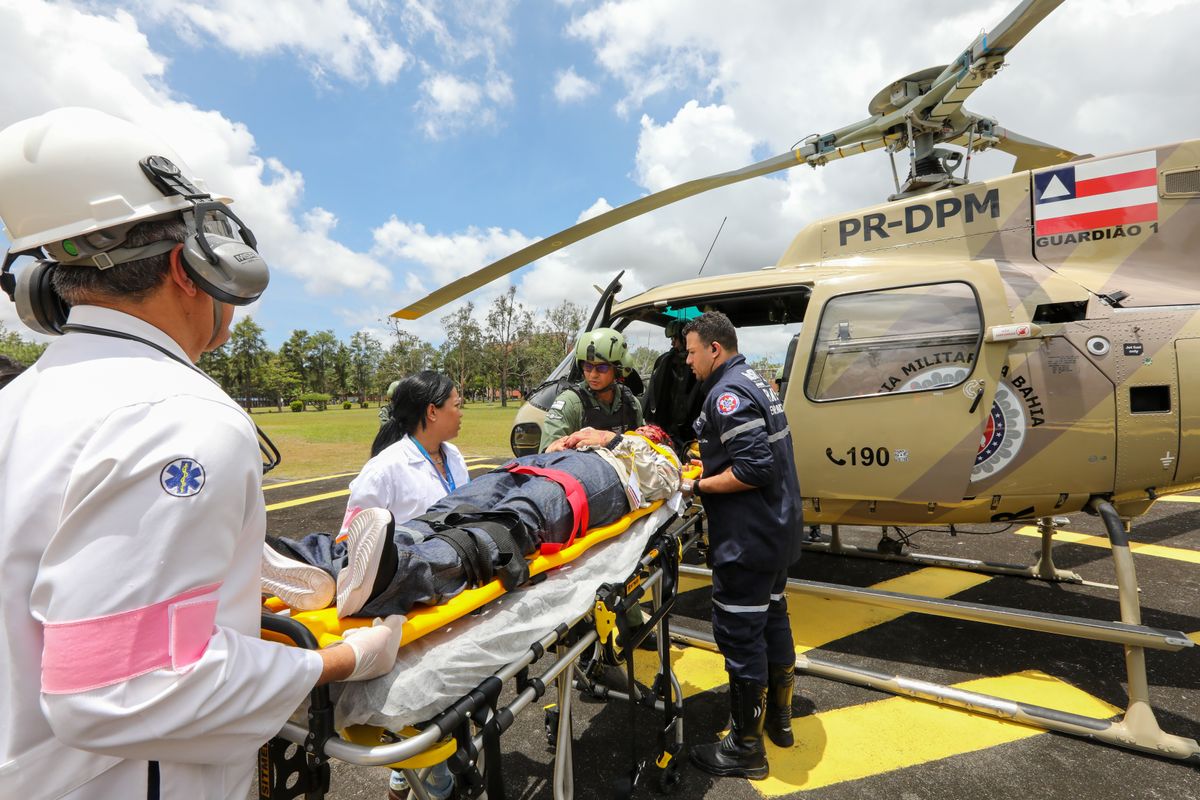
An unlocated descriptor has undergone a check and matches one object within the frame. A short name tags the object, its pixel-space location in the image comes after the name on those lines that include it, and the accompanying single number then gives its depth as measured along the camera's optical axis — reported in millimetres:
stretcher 1343
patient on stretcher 1539
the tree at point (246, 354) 60188
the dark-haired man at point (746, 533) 2680
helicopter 3266
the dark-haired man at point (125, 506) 827
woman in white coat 2570
